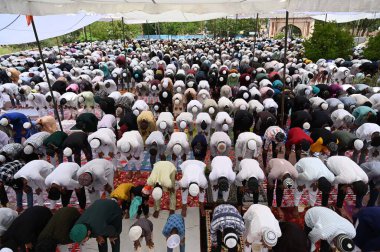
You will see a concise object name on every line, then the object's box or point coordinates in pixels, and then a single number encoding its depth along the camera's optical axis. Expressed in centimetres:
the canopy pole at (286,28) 483
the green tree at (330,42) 1398
